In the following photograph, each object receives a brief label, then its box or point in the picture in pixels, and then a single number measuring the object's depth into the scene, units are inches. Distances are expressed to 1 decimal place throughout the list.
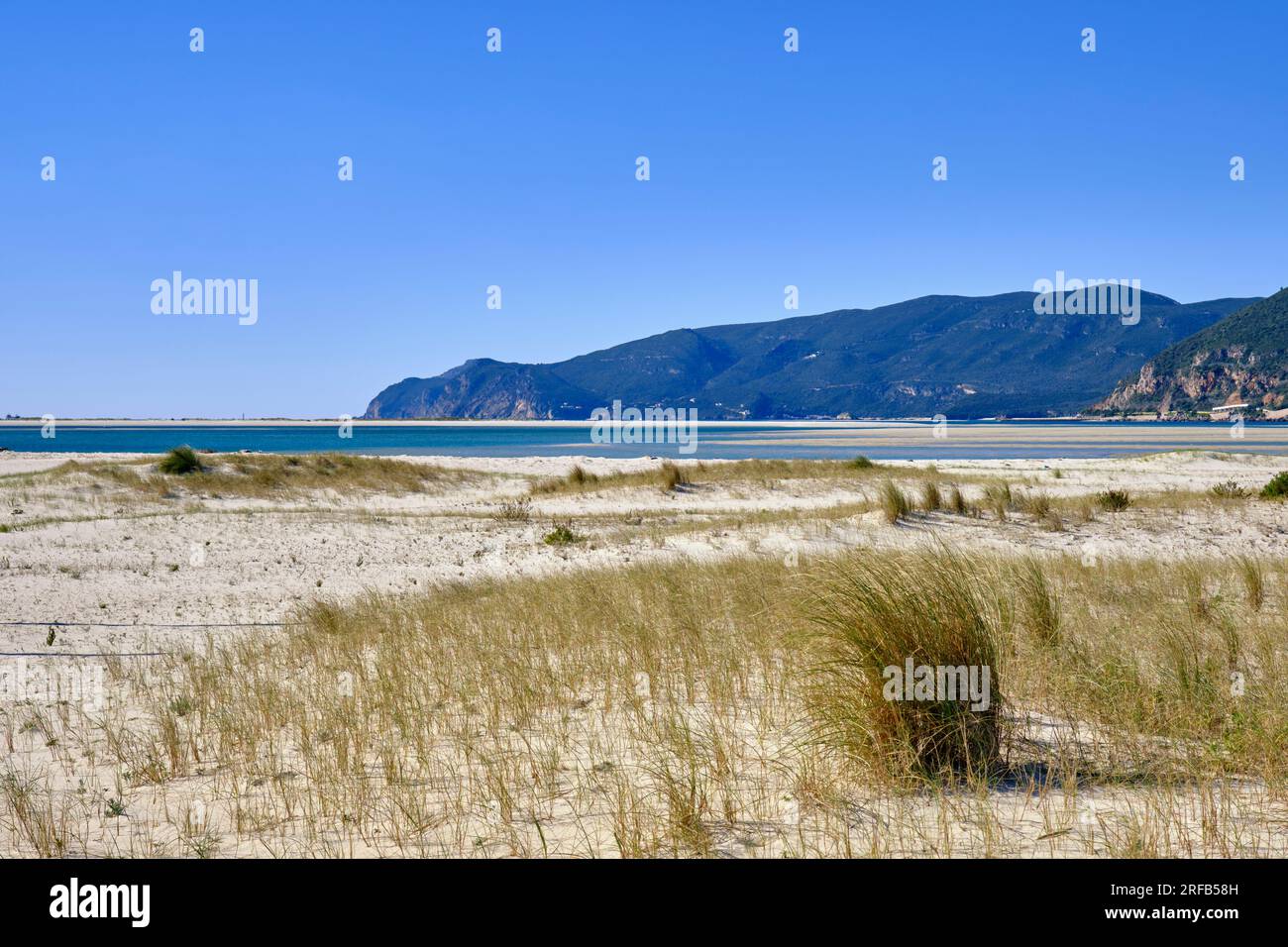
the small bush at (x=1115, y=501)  699.4
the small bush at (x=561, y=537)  637.3
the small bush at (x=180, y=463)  1106.7
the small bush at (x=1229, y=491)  749.3
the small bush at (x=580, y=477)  1167.0
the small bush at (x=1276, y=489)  746.8
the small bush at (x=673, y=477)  1098.7
